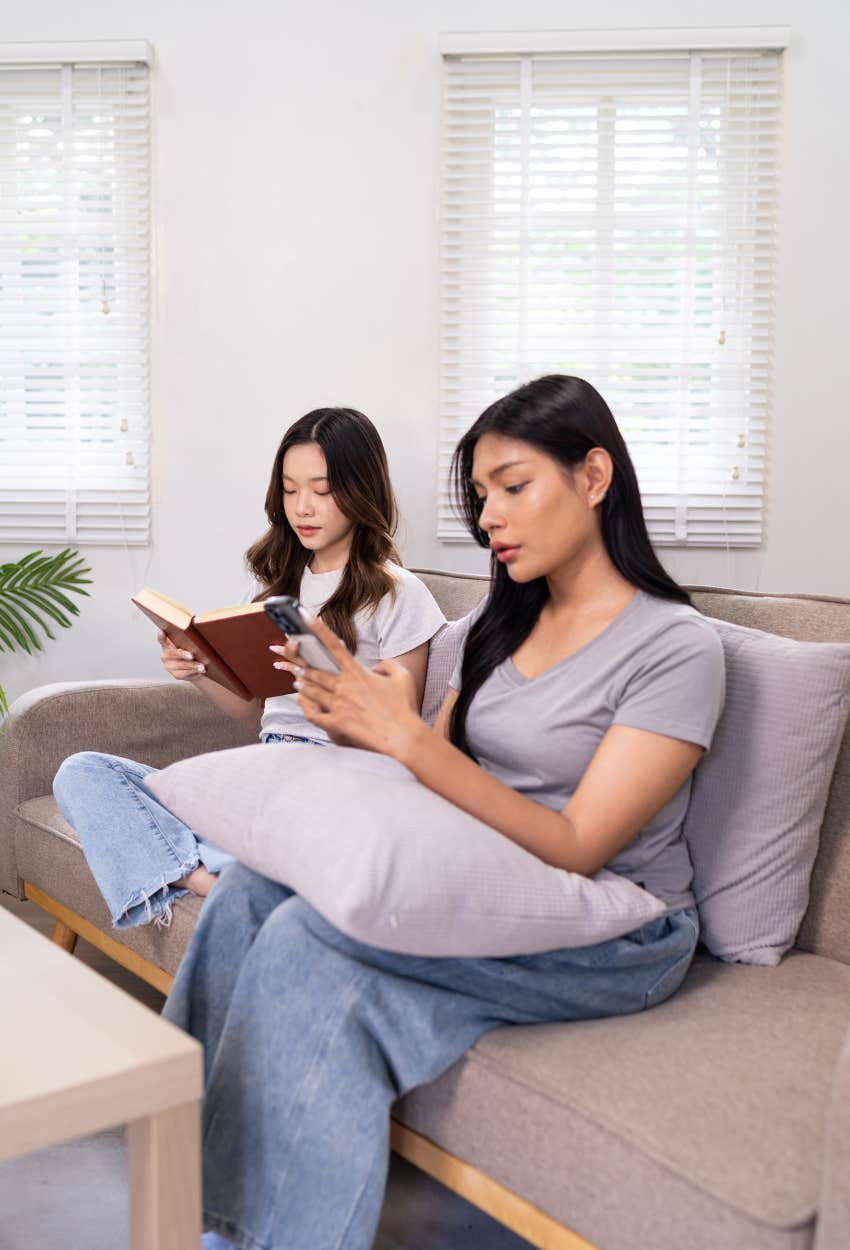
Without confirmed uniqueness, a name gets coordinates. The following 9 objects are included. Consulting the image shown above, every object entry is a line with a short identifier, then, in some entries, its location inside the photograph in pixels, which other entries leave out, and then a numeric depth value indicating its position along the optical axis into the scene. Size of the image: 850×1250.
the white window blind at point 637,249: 2.77
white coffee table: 1.03
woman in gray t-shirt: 1.19
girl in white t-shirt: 1.89
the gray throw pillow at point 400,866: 1.15
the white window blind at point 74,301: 2.92
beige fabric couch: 0.99
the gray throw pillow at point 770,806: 1.51
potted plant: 2.96
